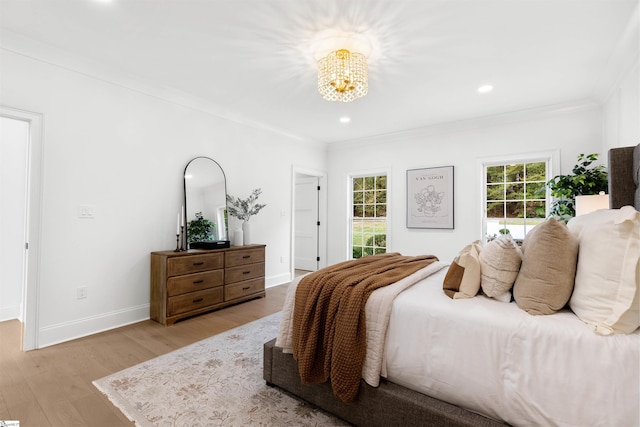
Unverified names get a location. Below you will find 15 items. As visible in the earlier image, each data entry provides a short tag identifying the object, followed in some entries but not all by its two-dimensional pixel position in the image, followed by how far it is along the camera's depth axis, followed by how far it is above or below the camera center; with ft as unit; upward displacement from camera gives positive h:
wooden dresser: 10.42 -2.41
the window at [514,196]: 13.58 +1.05
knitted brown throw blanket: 5.14 -1.98
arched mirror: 12.24 +0.52
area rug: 5.70 -3.76
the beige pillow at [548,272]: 4.52 -0.81
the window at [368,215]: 17.99 +0.17
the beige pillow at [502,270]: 5.09 -0.87
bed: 3.73 -1.96
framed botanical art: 15.39 +1.09
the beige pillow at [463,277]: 5.34 -1.06
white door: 20.30 -0.37
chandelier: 8.32 +4.08
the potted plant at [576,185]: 10.51 +1.20
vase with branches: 14.06 +0.34
